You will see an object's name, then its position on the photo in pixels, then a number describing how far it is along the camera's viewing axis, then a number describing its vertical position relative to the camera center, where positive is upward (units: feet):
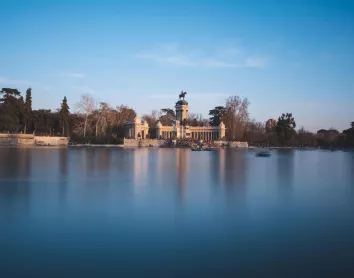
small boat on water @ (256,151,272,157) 135.91 -3.79
